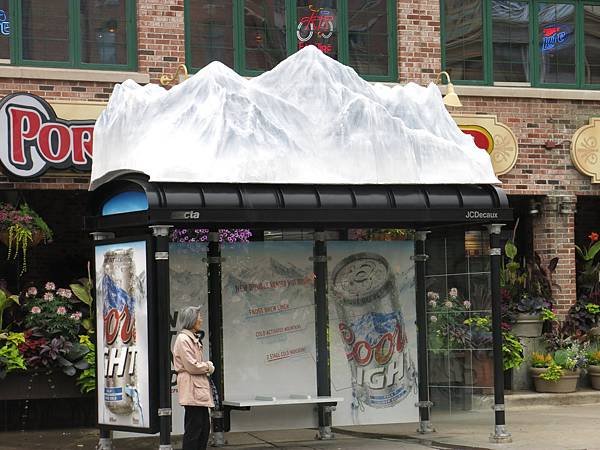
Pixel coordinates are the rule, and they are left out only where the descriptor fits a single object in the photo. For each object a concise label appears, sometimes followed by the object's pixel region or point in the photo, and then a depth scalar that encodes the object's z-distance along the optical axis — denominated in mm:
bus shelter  10805
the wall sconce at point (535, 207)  18325
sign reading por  14617
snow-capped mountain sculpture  10976
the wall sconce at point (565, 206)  18195
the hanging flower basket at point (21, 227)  14688
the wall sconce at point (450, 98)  15867
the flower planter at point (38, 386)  14062
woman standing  10484
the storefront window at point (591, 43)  18703
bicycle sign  16969
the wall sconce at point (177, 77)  15482
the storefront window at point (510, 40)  18094
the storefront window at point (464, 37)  17859
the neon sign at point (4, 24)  15398
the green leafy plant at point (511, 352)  16562
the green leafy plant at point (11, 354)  13836
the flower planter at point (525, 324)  17156
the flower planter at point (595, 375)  17250
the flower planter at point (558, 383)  16734
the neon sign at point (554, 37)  18438
